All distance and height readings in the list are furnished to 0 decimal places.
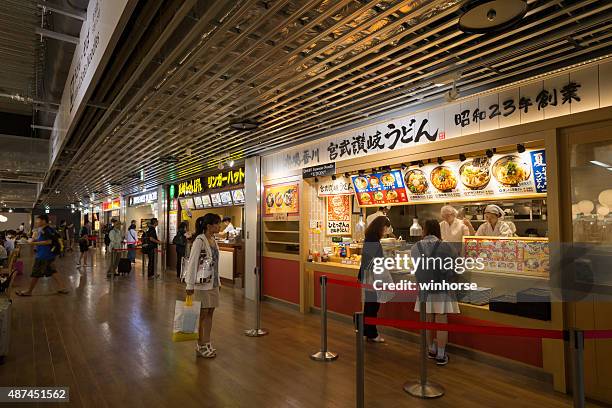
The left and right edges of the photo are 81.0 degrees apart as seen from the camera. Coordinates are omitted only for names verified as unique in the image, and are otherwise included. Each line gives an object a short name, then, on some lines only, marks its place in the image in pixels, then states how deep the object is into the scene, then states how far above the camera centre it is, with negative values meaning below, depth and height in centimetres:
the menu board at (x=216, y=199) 1076 +66
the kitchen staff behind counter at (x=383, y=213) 664 +8
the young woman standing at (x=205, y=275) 451 -69
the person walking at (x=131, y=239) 1247 -62
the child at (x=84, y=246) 1387 -94
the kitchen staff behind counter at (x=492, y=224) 550 -10
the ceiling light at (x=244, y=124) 567 +153
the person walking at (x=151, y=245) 1111 -75
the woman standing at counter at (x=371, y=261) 523 -63
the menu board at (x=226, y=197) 1025 +66
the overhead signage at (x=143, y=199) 1515 +104
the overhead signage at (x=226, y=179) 973 +121
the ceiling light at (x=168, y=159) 859 +151
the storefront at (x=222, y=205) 999 +52
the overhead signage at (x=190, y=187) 1181 +117
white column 838 +5
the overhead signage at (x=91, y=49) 299 +178
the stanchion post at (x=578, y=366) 235 -98
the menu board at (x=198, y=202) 1180 +63
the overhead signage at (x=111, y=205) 1973 +98
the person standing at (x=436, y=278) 446 -78
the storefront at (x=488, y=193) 368 +36
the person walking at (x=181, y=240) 1084 -58
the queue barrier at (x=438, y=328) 236 -93
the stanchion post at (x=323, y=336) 460 -152
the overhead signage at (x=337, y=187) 699 +64
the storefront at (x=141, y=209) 1532 +62
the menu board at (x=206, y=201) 1133 +62
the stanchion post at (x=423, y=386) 361 -176
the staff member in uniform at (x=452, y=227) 544 -14
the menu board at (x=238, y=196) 972 +66
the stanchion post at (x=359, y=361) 295 -119
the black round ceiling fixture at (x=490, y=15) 239 +141
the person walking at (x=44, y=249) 811 -61
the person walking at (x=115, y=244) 1106 -70
